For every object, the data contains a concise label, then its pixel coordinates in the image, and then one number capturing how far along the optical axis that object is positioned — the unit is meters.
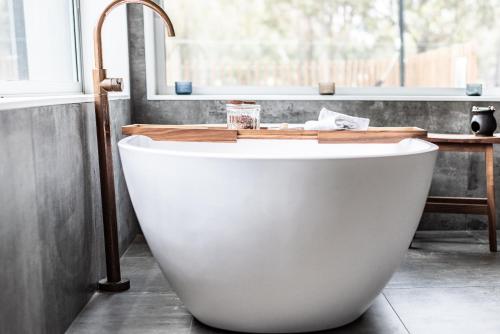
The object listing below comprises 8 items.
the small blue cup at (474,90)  3.38
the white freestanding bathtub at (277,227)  1.69
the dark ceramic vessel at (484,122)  3.01
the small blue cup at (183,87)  3.40
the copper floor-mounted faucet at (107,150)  2.35
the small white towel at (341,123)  2.42
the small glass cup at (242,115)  2.56
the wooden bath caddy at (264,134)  2.29
